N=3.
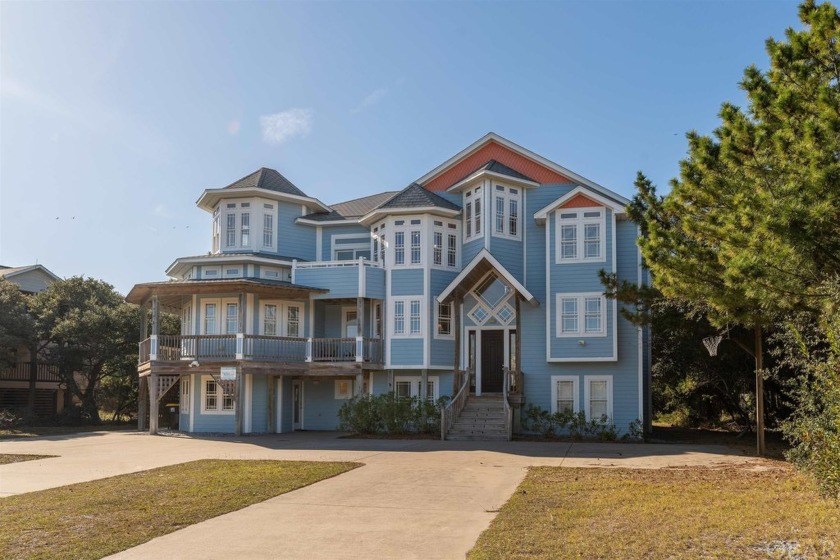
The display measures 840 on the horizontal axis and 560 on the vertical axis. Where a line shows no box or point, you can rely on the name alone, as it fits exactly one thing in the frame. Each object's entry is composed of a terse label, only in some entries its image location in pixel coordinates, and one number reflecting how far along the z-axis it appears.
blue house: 25.70
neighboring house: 36.38
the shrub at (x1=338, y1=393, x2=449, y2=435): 24.33
